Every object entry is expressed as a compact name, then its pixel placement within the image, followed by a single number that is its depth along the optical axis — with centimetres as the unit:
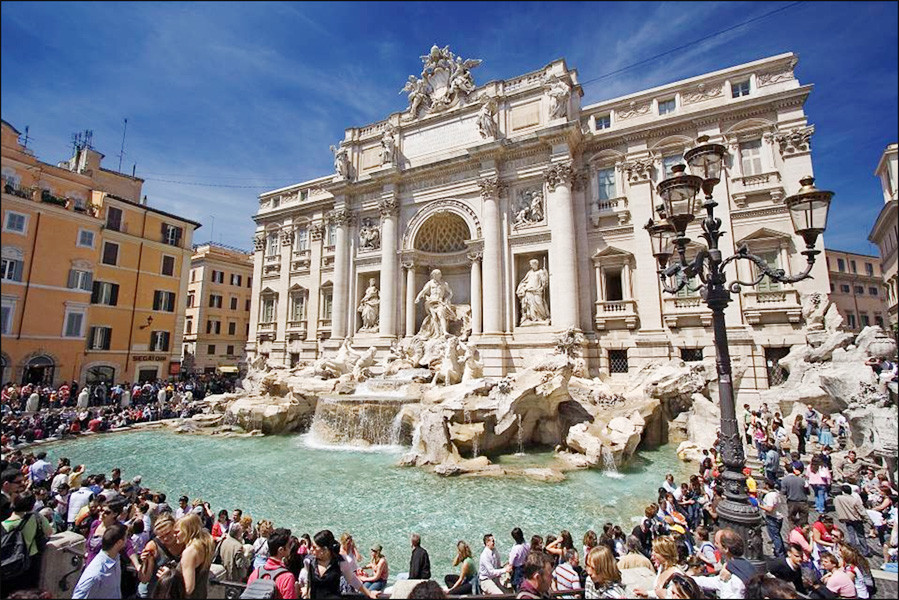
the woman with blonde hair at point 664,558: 383
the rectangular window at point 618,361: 1750
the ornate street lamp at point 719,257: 505
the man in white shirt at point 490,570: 504
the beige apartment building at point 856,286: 2808
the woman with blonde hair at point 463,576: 489
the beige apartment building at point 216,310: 3180
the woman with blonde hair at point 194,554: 336
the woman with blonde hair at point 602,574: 388
